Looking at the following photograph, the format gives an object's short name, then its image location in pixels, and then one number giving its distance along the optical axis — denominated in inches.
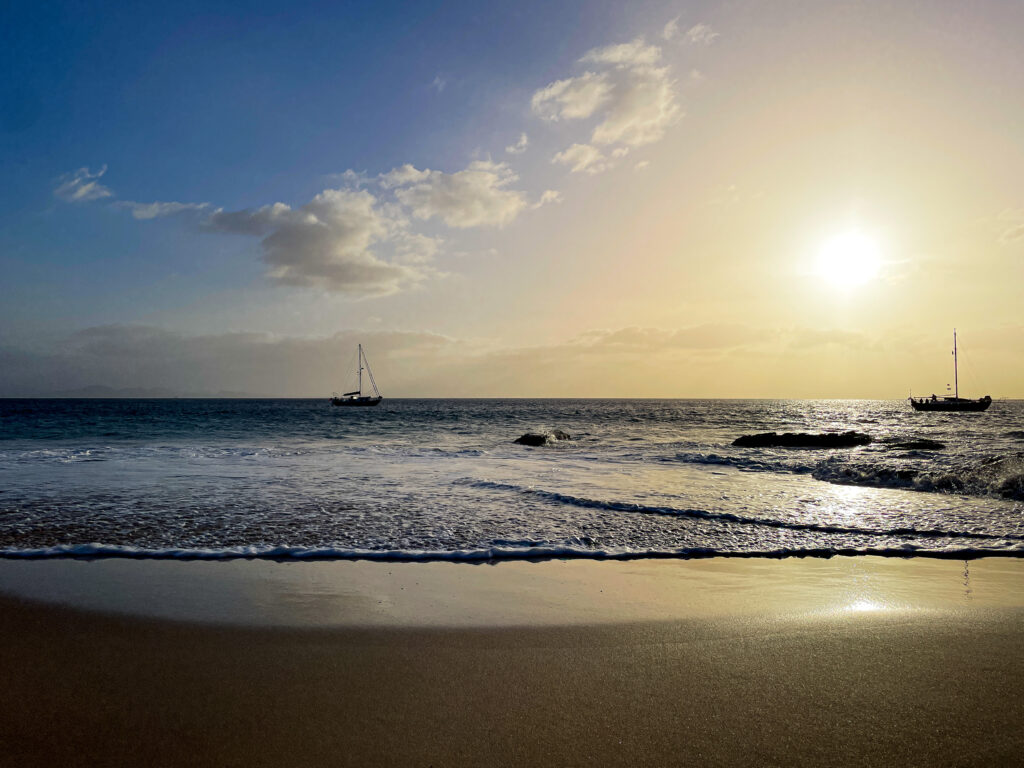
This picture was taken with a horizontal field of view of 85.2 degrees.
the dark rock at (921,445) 1040.7
